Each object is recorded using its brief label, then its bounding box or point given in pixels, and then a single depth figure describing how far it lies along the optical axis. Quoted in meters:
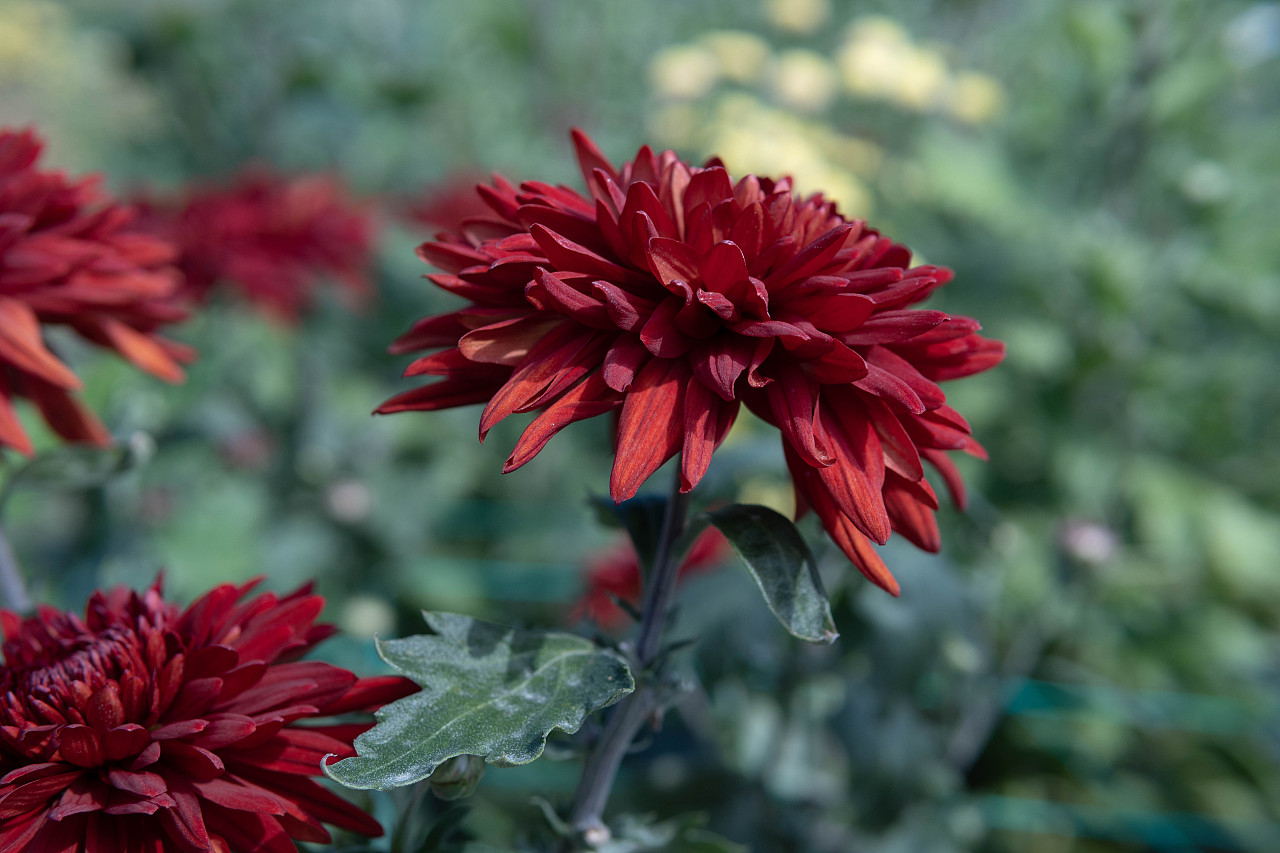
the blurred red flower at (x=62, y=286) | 0.65
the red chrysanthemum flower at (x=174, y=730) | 0.46
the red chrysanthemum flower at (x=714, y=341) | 0.47
